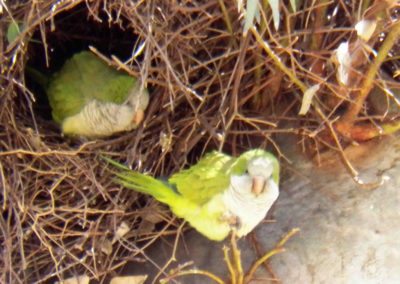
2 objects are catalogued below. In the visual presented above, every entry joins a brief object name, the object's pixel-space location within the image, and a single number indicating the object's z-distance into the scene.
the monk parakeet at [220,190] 4.11
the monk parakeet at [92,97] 4.87
